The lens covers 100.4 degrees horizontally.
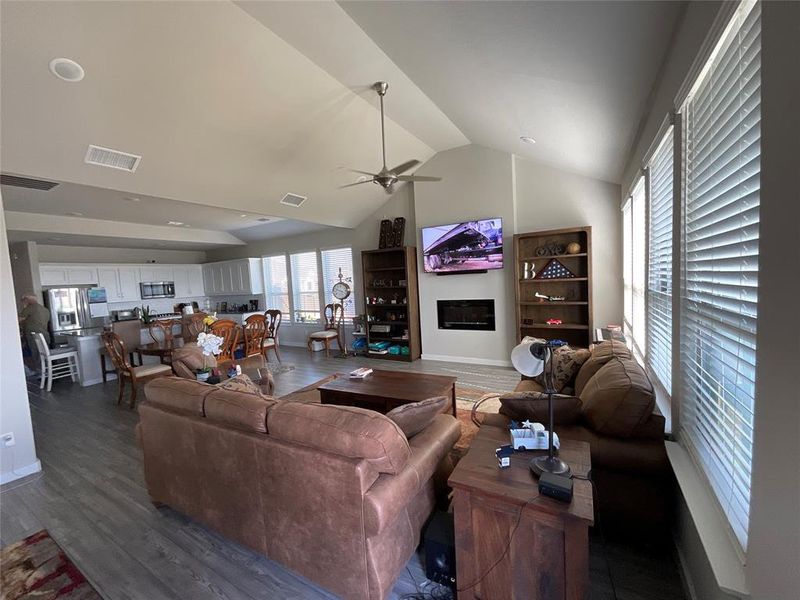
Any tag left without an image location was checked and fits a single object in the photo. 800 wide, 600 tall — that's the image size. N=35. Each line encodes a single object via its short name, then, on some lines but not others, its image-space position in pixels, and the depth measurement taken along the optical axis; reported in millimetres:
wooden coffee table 2971
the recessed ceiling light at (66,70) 2375
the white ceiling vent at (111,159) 3145
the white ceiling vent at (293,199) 5109
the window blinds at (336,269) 7156
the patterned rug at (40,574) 1701
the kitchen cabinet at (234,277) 8180
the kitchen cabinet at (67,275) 6359
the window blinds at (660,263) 2041
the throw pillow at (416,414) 1742
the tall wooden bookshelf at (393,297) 5988
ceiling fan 3348
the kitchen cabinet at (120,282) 7125
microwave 7723
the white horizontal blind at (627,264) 3774
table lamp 1356
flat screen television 5147
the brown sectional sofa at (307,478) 1405
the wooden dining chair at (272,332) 6070
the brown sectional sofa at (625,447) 1676
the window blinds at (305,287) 7676
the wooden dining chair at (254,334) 5340
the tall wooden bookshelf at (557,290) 4648
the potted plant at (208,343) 2699
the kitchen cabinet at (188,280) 8430
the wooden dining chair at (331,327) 6711
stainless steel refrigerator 6305
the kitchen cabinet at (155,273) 7738
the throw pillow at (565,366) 2975
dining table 4727
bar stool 5102
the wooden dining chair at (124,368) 4242
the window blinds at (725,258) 1012
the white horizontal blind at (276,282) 8125
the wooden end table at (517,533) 1215
